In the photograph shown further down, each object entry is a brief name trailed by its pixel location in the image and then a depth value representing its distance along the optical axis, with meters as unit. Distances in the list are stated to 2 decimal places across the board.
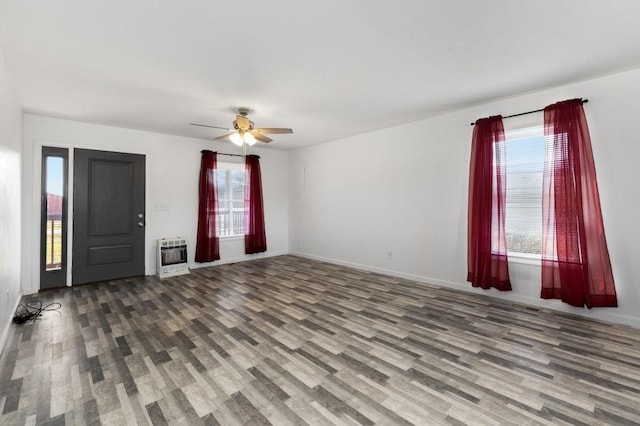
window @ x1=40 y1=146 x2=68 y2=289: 4.26
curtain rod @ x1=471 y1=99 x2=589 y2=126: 3.44
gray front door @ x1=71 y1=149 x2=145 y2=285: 4.55
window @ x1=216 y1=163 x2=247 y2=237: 6.11
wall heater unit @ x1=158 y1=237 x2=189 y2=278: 5.10
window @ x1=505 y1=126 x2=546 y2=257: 3.52
